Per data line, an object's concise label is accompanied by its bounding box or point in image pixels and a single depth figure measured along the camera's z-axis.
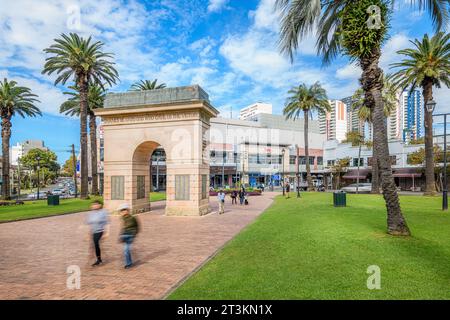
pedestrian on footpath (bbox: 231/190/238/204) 27.35
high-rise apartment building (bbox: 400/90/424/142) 132.50
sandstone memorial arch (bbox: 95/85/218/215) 18.83
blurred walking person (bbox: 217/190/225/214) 19.52
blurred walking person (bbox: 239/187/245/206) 26.25
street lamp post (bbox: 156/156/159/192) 56.97
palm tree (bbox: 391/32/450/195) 28.22
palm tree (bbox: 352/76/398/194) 33.69
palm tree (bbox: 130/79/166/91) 41.12
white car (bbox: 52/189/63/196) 52.08
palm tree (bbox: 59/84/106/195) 41.12
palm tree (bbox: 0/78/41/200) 36.12
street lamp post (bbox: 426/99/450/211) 16.91
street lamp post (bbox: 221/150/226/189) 57.97
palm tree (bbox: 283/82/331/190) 43.25
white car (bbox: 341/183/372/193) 40.33
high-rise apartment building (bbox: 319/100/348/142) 171.75
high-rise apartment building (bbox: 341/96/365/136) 140.55
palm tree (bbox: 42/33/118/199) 32.12
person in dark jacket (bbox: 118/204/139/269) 7.70
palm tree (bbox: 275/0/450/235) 10.19
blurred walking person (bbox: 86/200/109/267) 8.00
